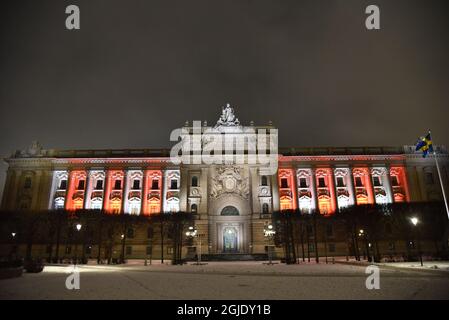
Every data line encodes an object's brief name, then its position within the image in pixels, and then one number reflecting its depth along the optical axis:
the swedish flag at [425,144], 27.42
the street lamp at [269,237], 53.38
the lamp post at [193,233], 47.63
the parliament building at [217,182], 60.56
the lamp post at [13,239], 46.80
